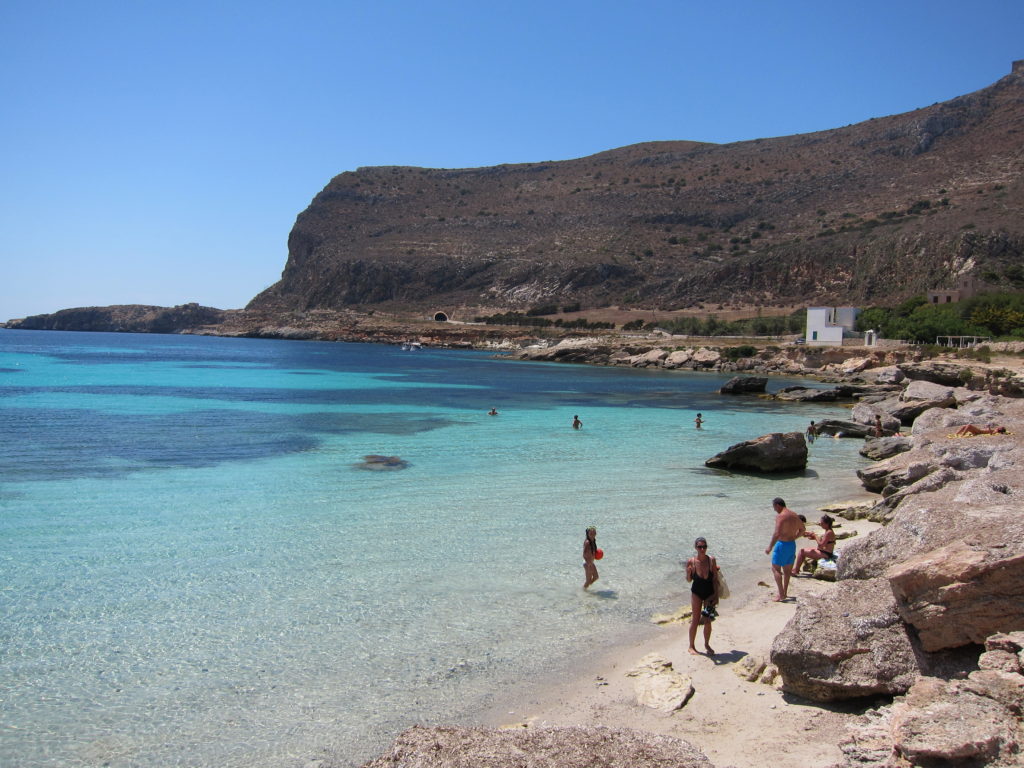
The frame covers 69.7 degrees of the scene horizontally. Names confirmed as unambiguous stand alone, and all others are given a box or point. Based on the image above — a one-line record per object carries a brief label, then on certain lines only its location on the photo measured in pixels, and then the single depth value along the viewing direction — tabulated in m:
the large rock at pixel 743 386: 44.00
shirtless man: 9.62
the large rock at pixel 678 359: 68.62
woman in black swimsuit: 7.98
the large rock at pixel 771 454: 19.12
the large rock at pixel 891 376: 44.16
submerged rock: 19.11
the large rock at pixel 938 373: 40.25
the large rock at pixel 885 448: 20.14
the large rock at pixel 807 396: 40.19
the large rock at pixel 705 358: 66.88
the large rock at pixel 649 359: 70.75
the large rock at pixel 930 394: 28.44
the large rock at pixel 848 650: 5.98
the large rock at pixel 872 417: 25.66
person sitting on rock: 10.66
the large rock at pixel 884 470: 15.77
